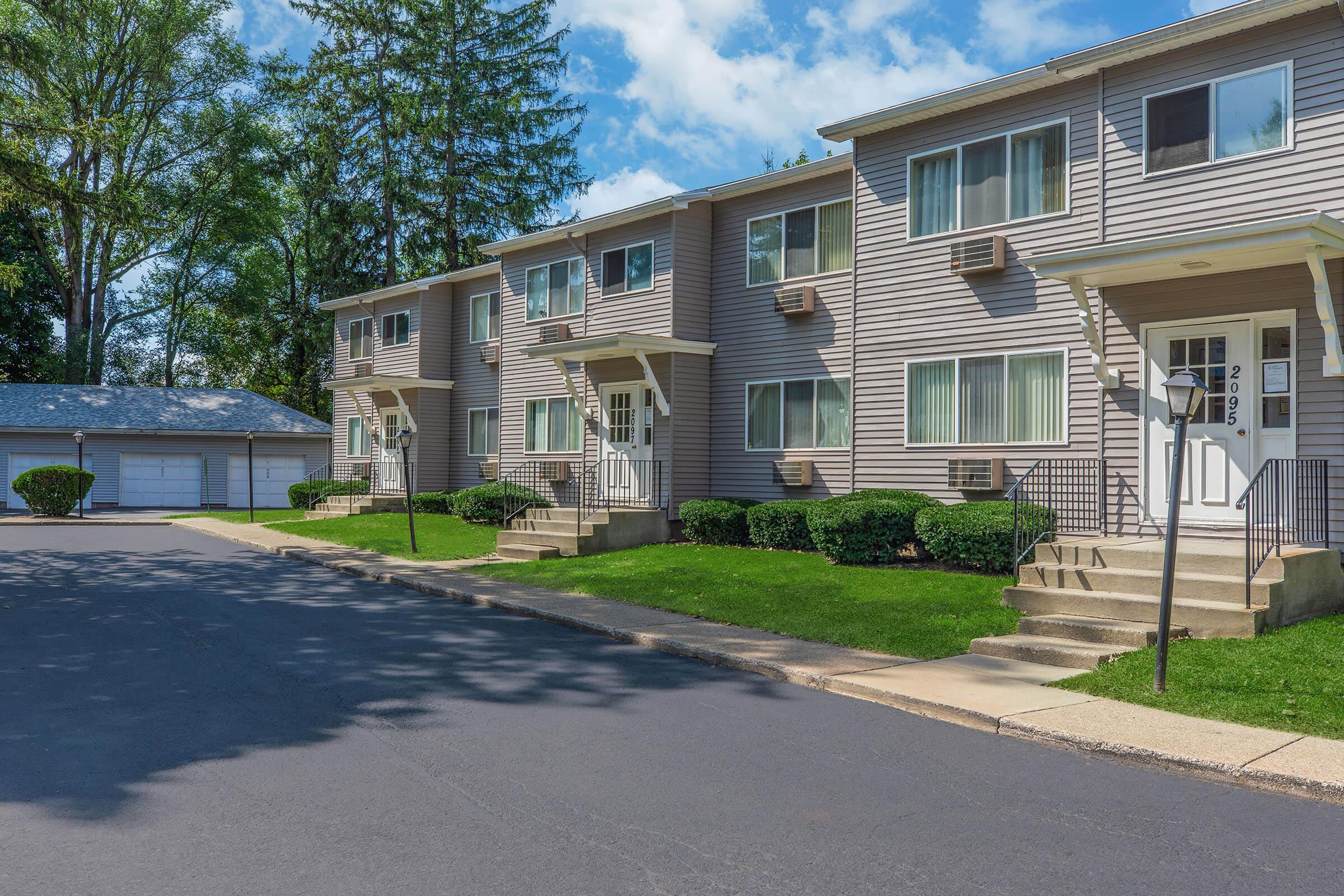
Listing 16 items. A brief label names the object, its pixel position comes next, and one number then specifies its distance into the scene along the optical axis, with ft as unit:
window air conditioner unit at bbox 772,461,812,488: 56.44
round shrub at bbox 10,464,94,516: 97.86
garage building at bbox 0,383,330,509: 114.11
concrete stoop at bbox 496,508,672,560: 56.76
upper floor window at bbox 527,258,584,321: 73.20
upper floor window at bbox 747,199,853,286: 56.59
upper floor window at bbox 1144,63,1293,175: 38.01
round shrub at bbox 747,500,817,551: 52.11
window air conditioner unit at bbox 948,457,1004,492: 46.39
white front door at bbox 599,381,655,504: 64.39
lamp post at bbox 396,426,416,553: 58.91
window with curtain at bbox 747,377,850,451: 55.88
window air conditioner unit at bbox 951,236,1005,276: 46.68
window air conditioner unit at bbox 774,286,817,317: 57.11
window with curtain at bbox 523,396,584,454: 73.10
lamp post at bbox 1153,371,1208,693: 24.30
